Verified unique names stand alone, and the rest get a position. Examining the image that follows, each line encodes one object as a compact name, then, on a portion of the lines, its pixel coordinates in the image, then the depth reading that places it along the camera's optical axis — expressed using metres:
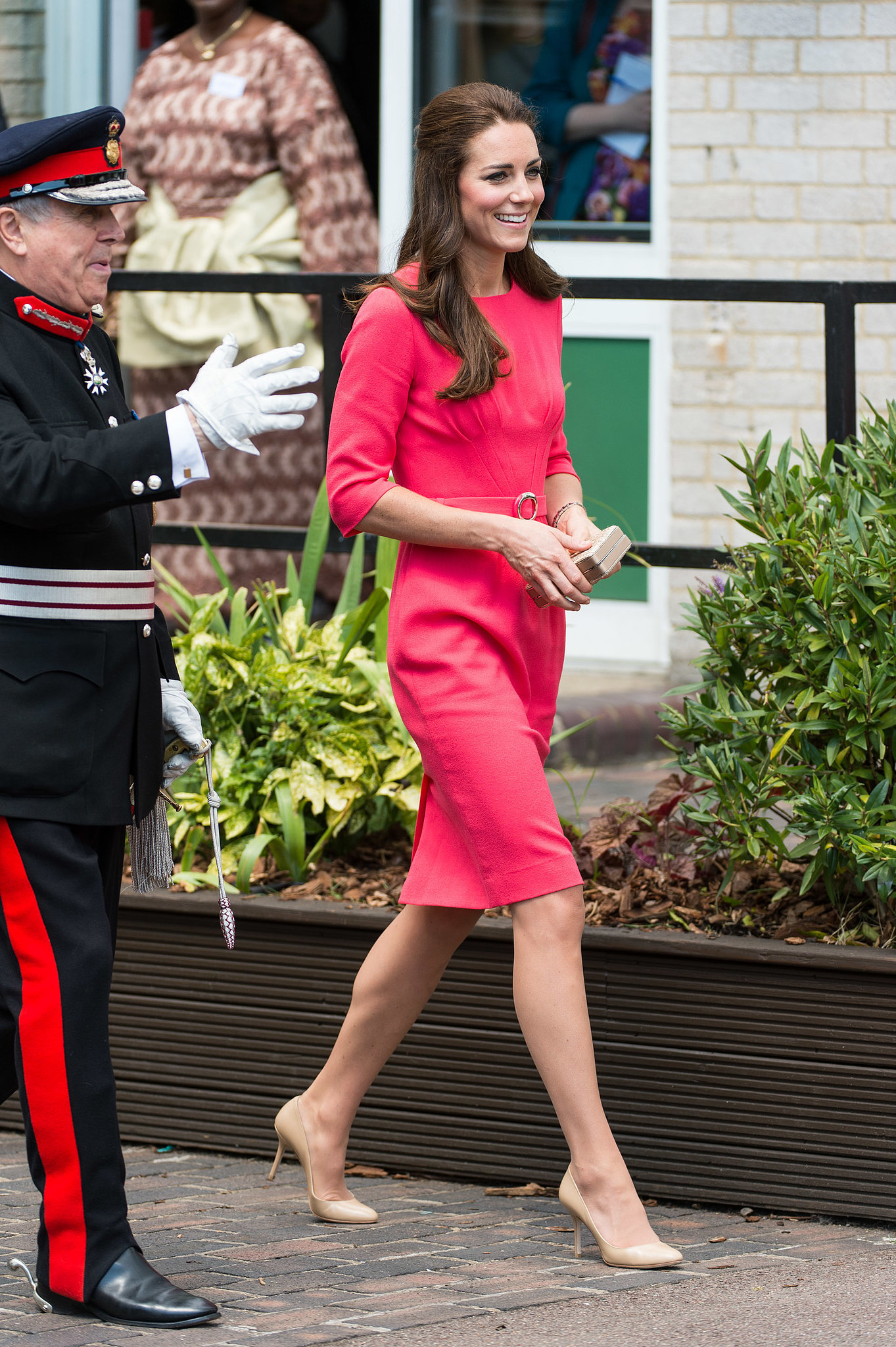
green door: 15.37
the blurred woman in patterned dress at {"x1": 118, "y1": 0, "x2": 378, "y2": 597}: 14.05
